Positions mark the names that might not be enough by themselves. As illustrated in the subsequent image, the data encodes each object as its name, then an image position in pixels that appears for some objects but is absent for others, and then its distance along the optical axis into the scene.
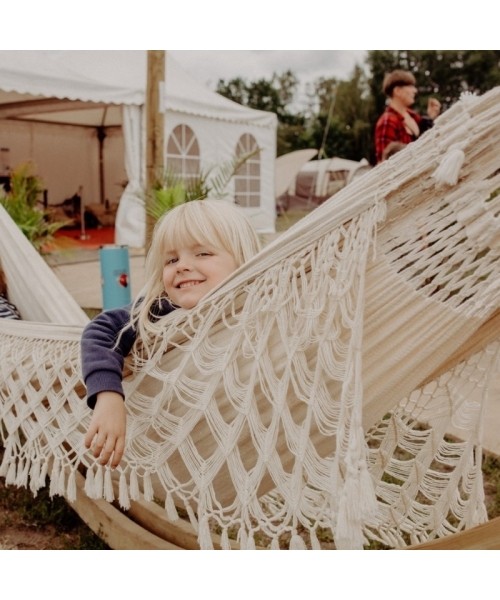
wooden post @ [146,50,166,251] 2.63
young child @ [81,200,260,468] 0.97
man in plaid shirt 2.50
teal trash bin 2.74
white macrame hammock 0.82
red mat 5.61
